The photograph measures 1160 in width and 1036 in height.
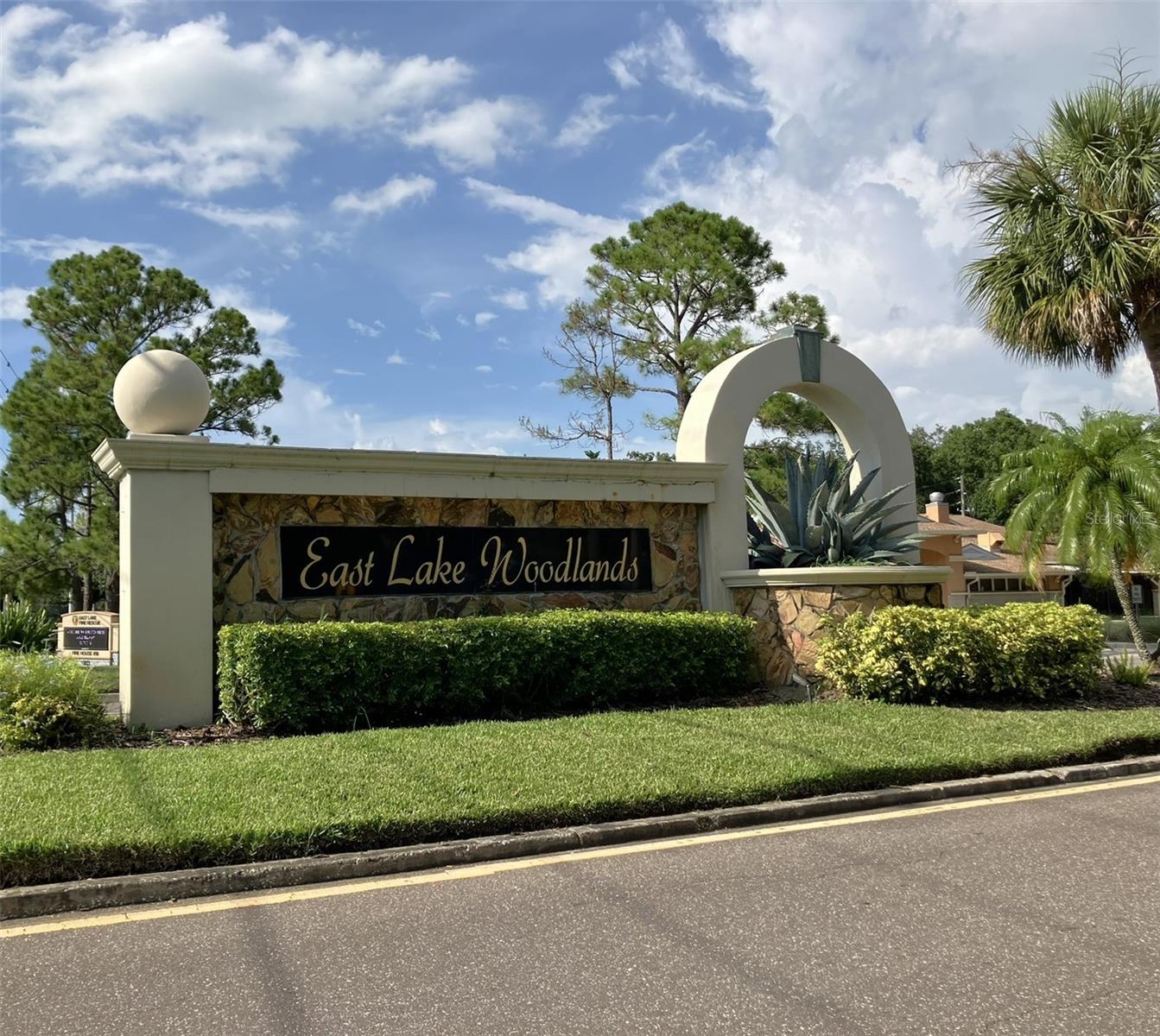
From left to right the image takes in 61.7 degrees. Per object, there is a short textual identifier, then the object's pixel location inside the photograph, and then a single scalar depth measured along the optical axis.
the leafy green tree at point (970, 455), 63.03
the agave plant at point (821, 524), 12.11
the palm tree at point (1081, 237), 12.37
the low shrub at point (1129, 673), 12.14
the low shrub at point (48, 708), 8.01
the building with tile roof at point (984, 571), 29.30
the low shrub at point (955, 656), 10.16
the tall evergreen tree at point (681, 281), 25.81
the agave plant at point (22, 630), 15.80
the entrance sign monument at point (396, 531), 9.21
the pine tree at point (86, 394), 22.83
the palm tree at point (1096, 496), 13.84
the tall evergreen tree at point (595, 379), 27.14
